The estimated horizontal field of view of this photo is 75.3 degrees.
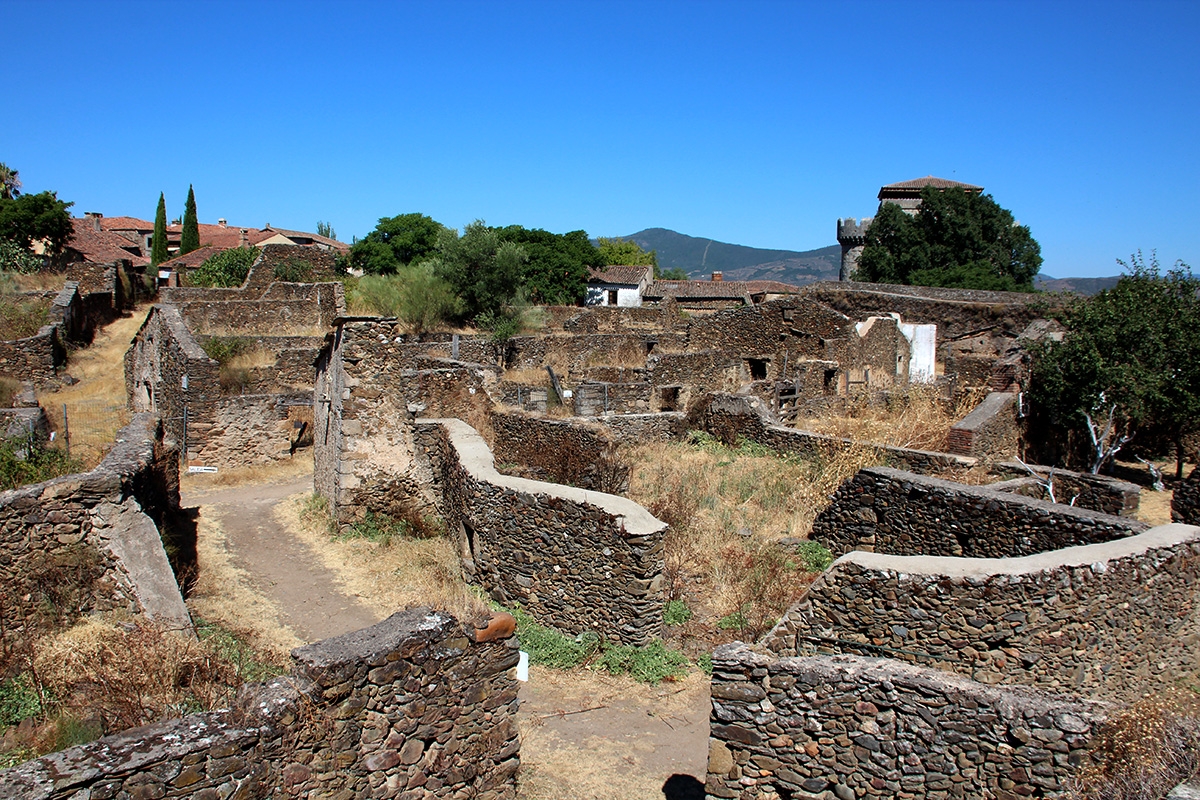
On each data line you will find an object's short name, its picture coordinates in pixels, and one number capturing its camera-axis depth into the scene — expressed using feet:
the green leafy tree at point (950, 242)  140.15
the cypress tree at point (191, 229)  165.58
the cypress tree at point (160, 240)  149.91
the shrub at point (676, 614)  24.62
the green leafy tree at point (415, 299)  80.48
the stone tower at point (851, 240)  171.83
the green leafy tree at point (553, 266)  132.57
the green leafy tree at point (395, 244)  120.88
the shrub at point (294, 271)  85.92
